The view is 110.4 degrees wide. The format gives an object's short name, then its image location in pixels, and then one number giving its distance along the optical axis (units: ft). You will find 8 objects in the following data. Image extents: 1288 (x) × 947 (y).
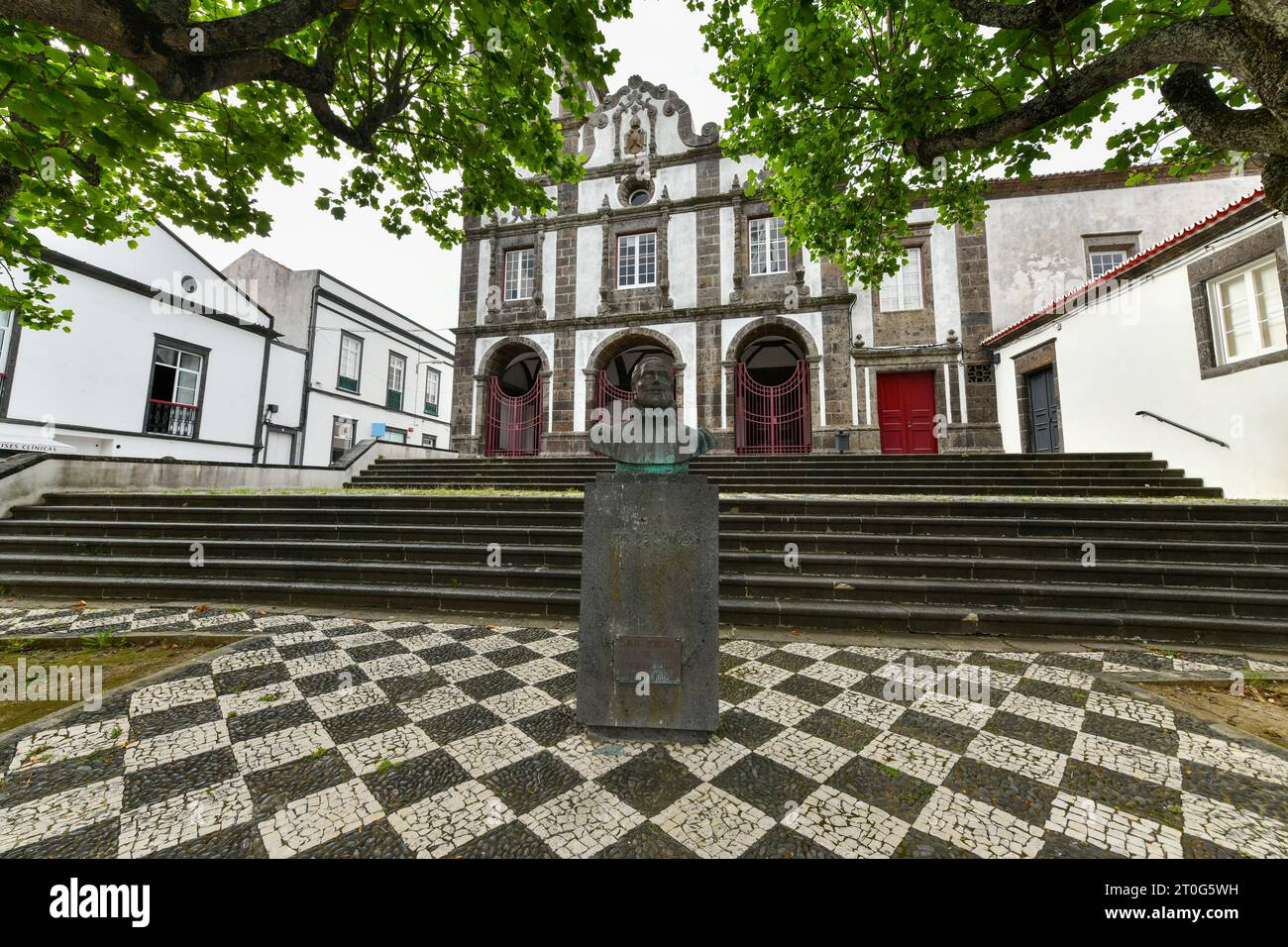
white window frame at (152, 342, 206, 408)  39.27
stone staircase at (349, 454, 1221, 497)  22.91
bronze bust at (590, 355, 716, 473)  8.23
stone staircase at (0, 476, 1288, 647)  12.89
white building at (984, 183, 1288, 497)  19.63
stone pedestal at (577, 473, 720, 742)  7.82
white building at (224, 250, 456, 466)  53.31
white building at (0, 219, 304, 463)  31.30
